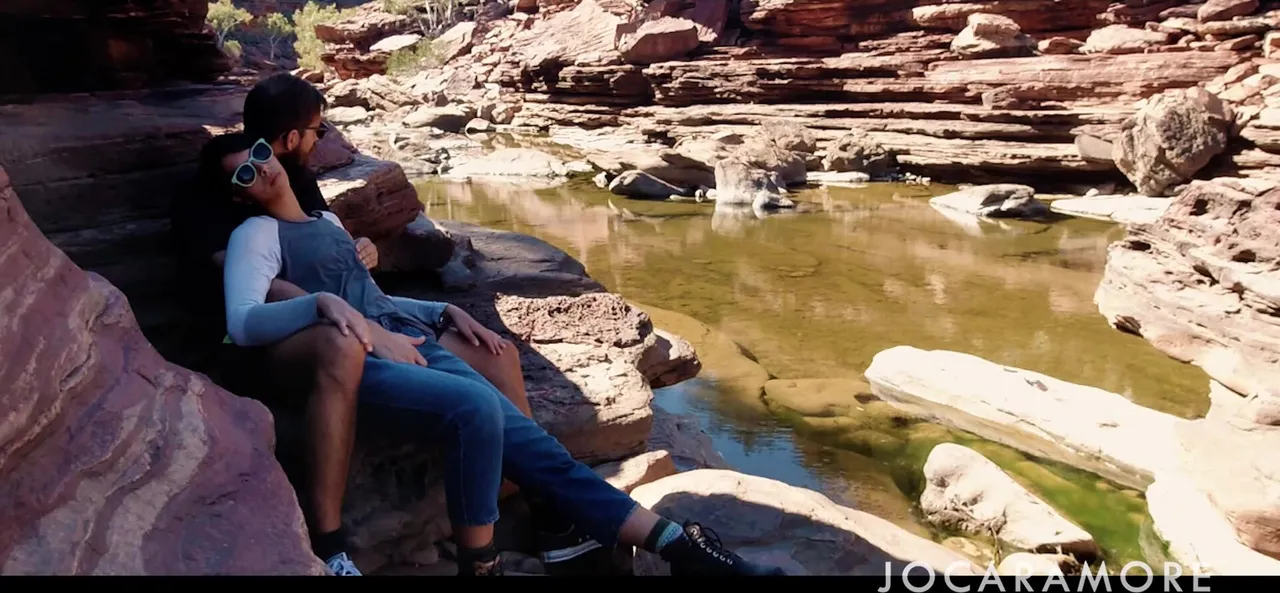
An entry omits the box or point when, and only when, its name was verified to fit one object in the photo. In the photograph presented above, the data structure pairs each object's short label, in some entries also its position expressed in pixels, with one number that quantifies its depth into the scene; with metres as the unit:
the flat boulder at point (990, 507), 3.64
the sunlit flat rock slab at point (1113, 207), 10.72
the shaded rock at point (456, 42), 35.59
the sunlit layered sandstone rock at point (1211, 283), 5.46
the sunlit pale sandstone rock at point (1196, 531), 3.42
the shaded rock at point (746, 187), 12.05
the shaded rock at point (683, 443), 4.01
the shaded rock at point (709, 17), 21.17
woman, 2.33
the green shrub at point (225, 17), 44.41
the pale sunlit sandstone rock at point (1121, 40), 14.34
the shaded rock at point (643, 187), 13.21
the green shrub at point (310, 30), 41.28
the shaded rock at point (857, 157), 14.69
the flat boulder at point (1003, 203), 11.23
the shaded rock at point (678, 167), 13.43
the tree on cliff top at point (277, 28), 48.16
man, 2.28
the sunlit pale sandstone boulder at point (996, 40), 15.90
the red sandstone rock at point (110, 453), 1.56
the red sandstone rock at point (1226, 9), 13.59
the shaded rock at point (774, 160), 13.31
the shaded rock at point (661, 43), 20.94
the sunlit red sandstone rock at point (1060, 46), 15.34
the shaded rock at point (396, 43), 36.72
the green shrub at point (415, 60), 34.25
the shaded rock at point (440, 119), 22.73
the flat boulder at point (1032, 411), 4.47
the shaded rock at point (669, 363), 4.37
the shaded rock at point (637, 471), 3.24
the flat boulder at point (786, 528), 2.71
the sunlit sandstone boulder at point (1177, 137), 11.21
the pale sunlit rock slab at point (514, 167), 15.50
